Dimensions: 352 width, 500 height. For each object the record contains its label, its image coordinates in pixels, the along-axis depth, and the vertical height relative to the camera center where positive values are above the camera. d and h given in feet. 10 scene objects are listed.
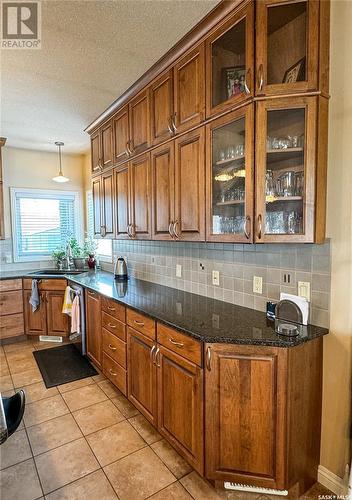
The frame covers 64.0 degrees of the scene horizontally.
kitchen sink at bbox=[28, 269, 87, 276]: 13.99 -1.91
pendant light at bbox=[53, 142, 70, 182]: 13.57 +2.68
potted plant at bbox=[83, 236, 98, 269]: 14.38 -0.91
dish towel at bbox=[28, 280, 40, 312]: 12.54 -2.79
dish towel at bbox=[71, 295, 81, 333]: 10.91 -3.26
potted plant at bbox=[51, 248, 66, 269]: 14.61 -1.25
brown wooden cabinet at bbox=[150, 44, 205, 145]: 6.31 +3.33
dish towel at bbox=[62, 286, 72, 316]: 11.72 -2.92
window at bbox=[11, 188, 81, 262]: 14.28 +0.67
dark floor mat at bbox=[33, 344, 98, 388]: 9.83 -5.05
